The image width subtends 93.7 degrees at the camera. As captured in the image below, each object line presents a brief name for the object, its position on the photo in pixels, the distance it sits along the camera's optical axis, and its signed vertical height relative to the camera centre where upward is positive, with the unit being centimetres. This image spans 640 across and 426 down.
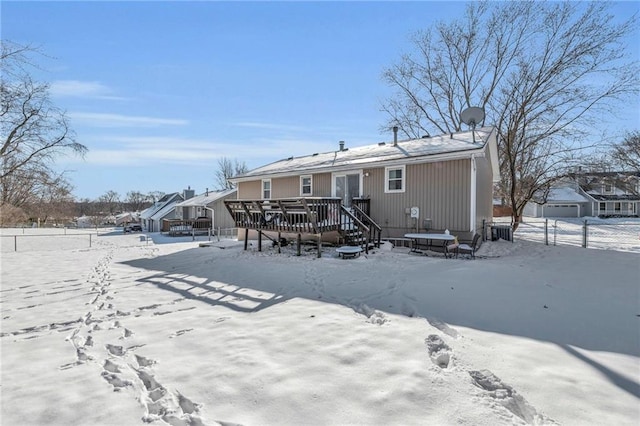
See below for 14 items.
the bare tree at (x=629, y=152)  1973 +439
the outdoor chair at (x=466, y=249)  846 -96
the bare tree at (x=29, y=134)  872 +277
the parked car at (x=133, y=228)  3709 -177
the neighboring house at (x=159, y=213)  3569 +18
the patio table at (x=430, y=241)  874 -79
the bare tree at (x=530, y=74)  1462 +807
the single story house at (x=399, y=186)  932 +111
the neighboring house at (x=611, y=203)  3562 +166
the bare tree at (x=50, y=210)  2838 +42
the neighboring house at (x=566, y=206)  3594 +127
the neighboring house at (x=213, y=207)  2789 +70
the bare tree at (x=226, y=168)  4234 +660
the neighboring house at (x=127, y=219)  5203 -83
